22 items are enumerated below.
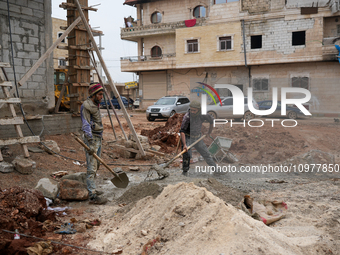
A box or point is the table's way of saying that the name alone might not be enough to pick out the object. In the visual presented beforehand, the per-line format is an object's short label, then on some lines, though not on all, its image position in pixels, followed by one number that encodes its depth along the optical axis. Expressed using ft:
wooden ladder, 22.74
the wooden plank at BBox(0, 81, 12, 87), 23.37
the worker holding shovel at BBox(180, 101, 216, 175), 24.22
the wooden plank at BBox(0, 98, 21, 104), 22.96
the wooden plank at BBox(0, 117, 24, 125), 22.72
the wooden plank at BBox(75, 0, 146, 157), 28.84
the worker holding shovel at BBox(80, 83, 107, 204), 19.34
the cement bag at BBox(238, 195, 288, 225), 15.81
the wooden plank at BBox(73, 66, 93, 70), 32.51
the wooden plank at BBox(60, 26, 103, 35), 31.98
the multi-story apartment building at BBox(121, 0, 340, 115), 79.77
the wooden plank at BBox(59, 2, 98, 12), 32.04
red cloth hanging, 93.20
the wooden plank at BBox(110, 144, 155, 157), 33.09
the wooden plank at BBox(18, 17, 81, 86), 25.99
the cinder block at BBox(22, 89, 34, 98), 29.74
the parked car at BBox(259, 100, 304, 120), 49.91
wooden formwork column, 32.81
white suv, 66.74
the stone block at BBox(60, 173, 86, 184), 22.76
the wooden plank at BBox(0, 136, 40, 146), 22.61
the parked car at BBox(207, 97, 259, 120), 53.89
